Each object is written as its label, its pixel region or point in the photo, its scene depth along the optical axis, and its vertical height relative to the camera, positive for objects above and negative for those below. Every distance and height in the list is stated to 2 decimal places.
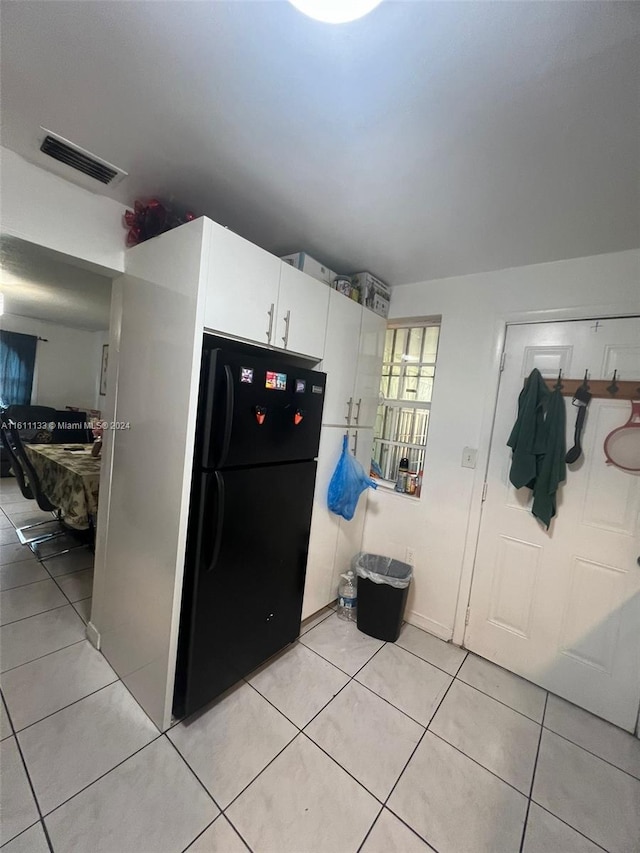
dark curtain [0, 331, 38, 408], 4.12 +0.13
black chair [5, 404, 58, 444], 3.63 -0.51
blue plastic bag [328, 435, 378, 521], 2.06 -0.48
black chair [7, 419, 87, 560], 2.64 -0.95
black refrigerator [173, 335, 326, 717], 1.33 -0.52
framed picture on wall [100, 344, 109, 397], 4.04 +0.19
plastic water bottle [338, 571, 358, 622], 2.30 -1.32
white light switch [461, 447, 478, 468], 2.08 -0.22
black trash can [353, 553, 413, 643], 2.06 -1.19
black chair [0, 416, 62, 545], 2.62 -0.90
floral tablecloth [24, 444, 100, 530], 2.44 -0.78
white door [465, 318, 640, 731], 1.67 -0.71
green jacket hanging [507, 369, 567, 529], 1.77 -0.09
